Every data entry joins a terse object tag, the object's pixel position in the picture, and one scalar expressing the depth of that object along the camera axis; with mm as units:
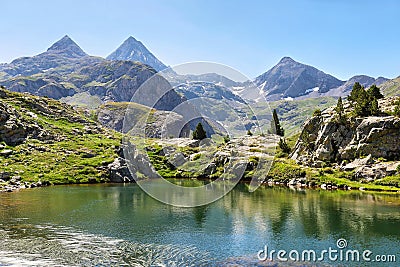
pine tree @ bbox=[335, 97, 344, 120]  120675
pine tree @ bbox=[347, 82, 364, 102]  128325
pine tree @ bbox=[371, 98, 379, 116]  114062
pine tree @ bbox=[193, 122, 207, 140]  174000
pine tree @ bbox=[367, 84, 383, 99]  127175
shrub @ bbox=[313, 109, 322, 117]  132750
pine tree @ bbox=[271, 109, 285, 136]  178700
